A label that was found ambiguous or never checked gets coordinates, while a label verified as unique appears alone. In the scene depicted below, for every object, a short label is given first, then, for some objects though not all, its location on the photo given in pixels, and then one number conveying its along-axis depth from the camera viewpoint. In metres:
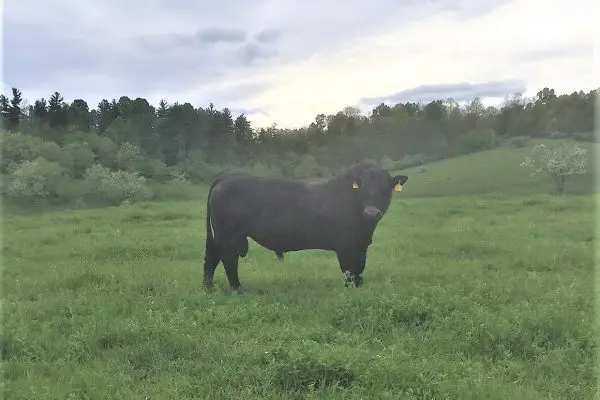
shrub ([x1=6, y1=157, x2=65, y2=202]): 30.12
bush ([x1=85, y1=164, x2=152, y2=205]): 26.86
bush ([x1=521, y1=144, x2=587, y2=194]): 25.80
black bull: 8.38
